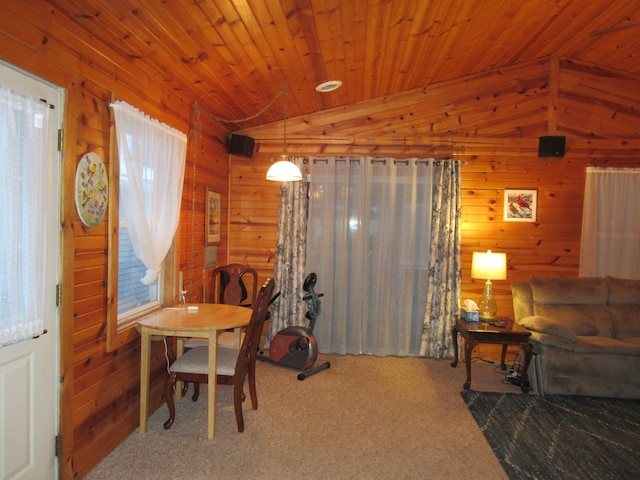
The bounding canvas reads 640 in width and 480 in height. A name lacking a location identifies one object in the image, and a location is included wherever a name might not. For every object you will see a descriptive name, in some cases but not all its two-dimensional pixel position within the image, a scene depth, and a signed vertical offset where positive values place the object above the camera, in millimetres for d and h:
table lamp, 4297 -375
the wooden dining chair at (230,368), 2924 -972
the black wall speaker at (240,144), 4785 +925
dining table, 2820 -698
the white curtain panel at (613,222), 4703 +163
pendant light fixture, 3705 +491
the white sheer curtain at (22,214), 1805 +29
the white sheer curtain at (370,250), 4844 -226
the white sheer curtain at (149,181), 2684 +302
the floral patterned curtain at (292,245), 4887 -192
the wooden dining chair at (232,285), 4414 -606
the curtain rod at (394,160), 4814 +804
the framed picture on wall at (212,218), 4270 +85
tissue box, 4250 -820
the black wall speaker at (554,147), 4676 +970
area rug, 2643 -1424
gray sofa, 3746 -898
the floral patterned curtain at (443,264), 4781 -346
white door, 1922 -749
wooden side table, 3879 -948
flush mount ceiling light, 3955 +1346
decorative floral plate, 2312 +191
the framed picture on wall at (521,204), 4812 +344
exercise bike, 4176 -1200
